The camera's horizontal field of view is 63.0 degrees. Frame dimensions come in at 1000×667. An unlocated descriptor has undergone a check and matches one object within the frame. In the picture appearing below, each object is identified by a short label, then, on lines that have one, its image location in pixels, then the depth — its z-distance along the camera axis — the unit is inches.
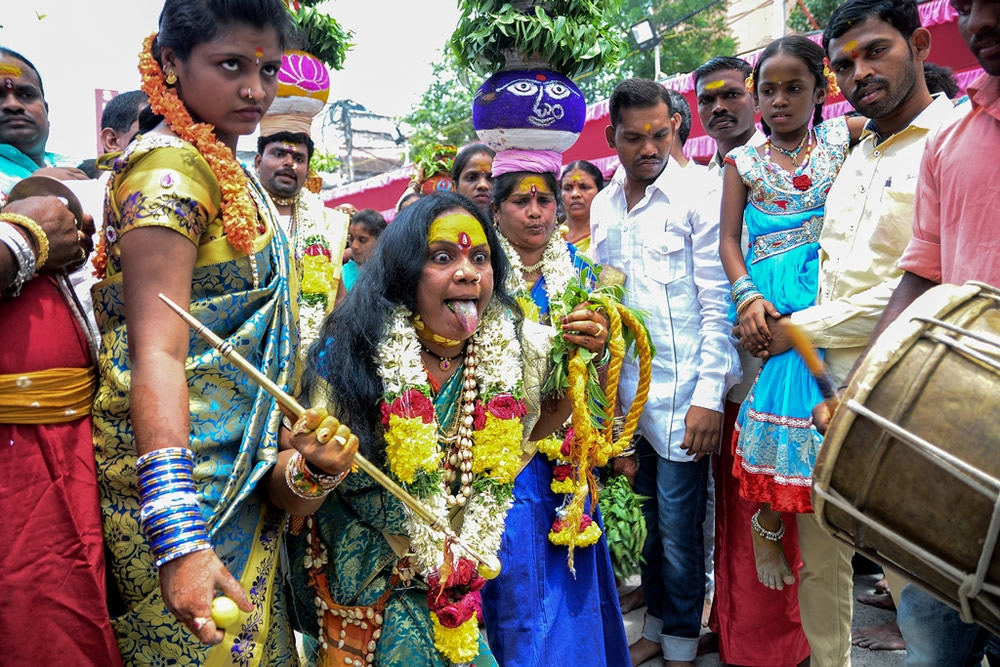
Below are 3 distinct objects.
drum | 59.2
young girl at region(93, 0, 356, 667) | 74.9
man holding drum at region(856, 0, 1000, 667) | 81.4
